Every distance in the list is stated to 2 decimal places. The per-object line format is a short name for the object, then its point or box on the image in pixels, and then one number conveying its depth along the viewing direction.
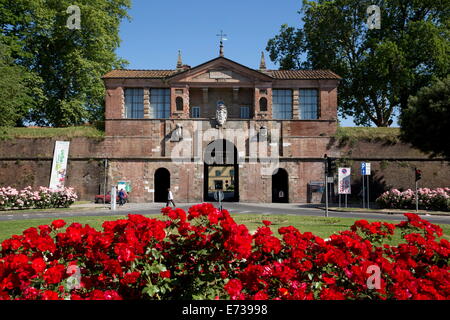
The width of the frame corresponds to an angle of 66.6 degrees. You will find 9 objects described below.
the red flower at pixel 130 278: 4.05
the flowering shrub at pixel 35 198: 23.82
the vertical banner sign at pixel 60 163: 29.50
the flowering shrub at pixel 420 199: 24.42
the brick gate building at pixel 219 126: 31.36
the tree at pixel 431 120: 24.22
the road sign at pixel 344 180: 26.12
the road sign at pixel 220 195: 14.35
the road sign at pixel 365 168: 26.28
